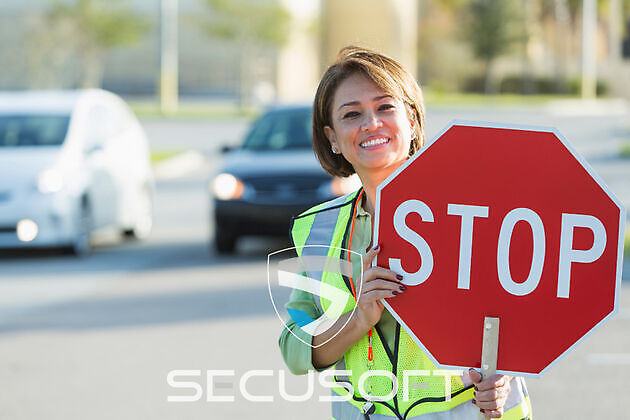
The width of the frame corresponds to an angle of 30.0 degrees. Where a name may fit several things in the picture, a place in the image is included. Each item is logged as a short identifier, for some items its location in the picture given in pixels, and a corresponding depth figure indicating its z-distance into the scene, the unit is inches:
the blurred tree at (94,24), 2129.7
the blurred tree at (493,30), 2659.9
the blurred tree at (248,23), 2138.3
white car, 465.7
